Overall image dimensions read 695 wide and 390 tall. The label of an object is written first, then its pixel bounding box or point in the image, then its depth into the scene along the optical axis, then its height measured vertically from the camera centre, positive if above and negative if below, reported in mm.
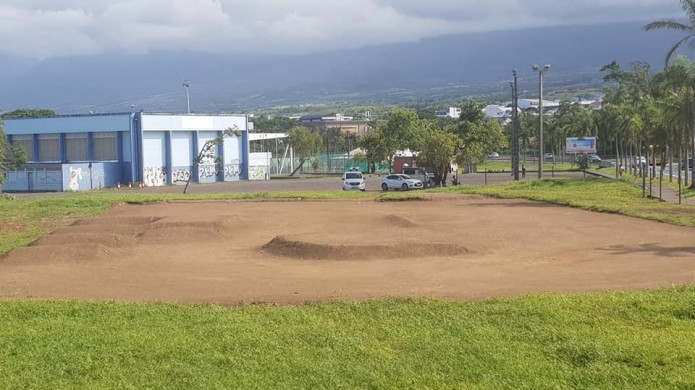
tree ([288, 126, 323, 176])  103812 +1460
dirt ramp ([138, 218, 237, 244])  21641 -2236
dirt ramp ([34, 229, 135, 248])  20156 -2241
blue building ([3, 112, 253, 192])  69750 +723
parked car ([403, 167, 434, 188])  55938 -1792
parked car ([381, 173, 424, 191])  52688 -2169
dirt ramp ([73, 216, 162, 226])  24906 -2146
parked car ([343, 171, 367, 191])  49938 -1946
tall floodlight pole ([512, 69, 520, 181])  56000 +822
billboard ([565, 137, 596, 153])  67312 +329
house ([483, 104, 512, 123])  172200 +7763
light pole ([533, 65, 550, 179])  50875 +4415
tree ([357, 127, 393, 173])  82062 +578
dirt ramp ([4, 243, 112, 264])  18062 -2349
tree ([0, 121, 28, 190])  63325 +125
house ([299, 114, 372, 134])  175750 +6855
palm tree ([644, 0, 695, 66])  35938 +5805
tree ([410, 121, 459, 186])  53281 -78
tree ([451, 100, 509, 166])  57844 +1404
